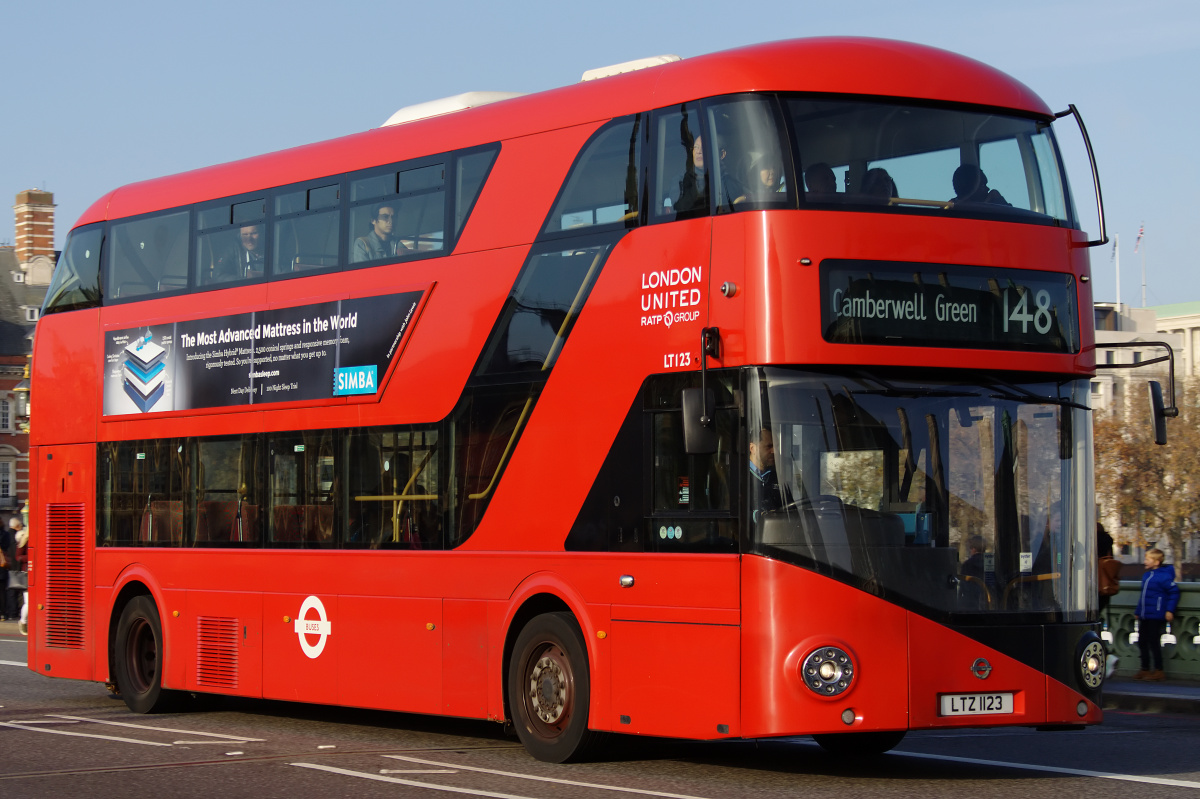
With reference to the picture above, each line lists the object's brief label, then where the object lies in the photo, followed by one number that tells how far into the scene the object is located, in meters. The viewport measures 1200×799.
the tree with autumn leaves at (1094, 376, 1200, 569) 69.62
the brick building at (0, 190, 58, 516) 86.00
